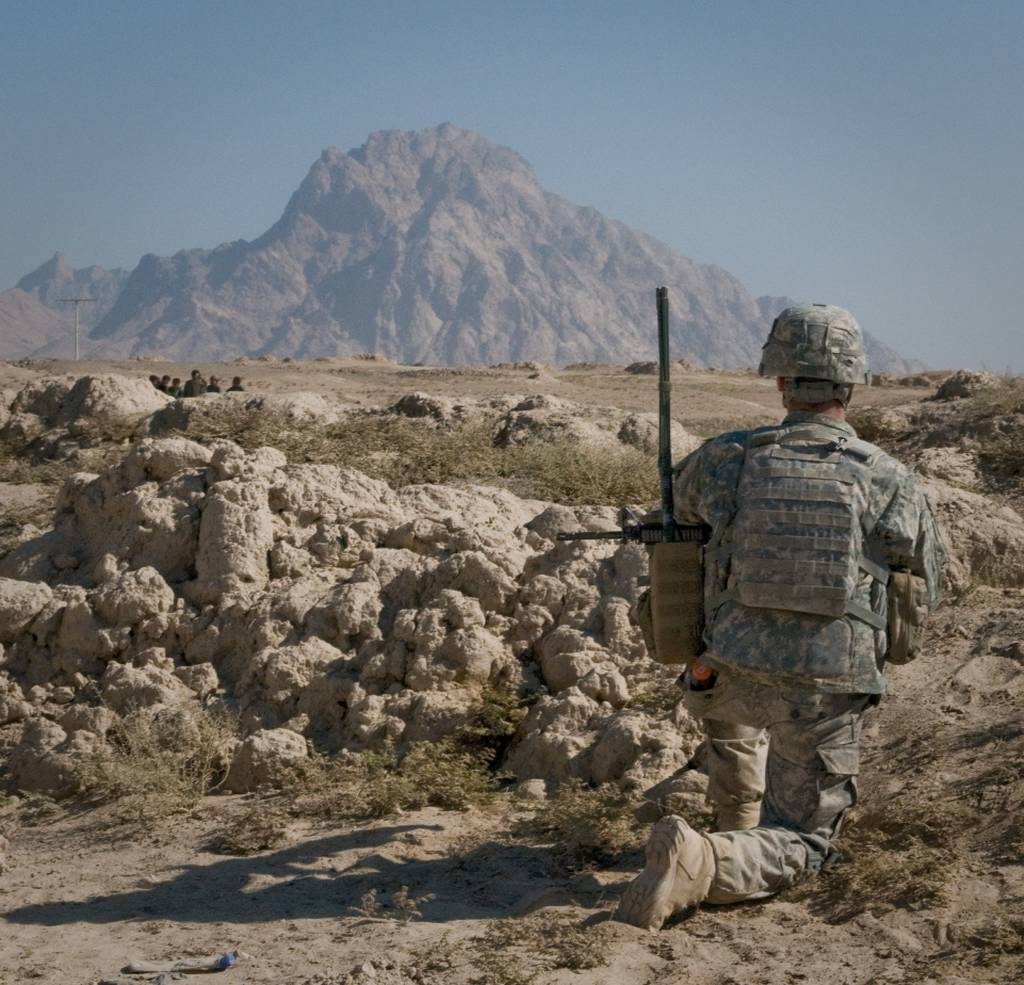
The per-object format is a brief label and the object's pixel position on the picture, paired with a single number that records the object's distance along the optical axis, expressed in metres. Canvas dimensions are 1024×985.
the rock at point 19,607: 7.27
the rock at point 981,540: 7.61
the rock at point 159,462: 8.20
